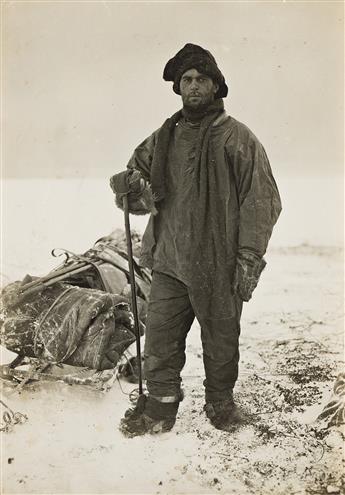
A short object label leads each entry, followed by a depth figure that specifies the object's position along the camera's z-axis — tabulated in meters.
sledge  3.33
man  2.94
